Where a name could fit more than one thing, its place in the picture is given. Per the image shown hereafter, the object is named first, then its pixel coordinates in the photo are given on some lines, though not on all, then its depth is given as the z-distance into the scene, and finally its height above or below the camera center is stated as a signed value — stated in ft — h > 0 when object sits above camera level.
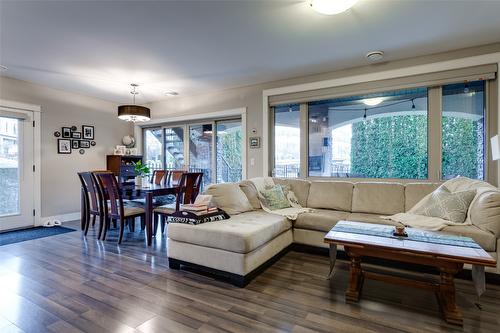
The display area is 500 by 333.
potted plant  13.65 -0.35
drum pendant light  13.55 +2.79
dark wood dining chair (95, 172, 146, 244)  11.68 -1.76
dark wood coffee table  5.93 -2.18
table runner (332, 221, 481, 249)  6.73 -1.94
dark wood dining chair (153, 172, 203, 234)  12.44 -1.41
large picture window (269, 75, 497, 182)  10.91 +1.60
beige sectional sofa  7.82 -1.97
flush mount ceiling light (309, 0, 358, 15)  7.09 +4.38
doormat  12.48 -3.44
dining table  11.53 -1.26
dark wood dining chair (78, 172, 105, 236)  12.48 -1.66
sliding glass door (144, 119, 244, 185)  17.04 +1.26
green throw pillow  11.64 -1.44
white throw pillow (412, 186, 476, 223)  8.72 -1.36
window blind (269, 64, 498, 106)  10.29 +3.64
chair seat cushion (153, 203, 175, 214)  12.27 -2.01
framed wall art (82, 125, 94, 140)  17.61 +2.33
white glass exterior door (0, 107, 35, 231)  14.21 -0.15
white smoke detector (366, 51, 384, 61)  11.00 +4.67
